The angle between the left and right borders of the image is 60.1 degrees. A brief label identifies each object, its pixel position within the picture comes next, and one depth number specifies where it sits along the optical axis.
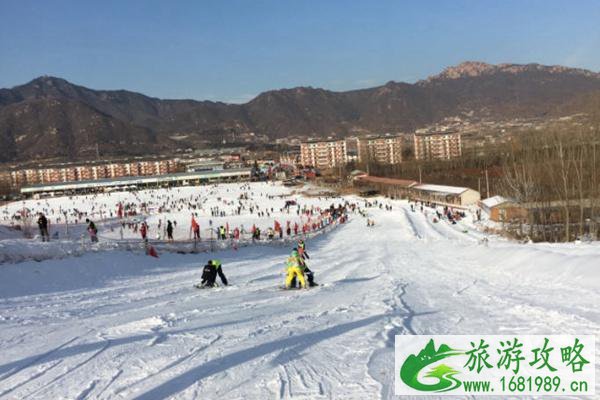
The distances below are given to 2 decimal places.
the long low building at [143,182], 138.75
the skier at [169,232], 25.18
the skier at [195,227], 25.01
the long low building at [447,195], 54.47
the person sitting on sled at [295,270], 11.70
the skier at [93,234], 20.52
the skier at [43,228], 20.38
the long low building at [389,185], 69.29
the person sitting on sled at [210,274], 12.48
